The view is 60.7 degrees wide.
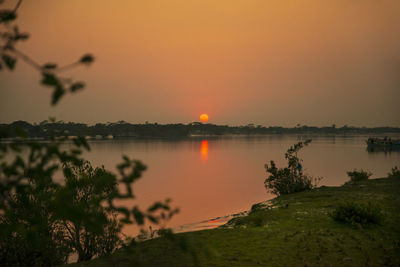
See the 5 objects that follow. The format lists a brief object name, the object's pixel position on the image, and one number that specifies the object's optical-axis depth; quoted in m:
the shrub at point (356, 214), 13.45
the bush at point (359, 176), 32.44
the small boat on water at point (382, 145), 124.65
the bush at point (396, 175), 30.59
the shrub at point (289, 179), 27.70
